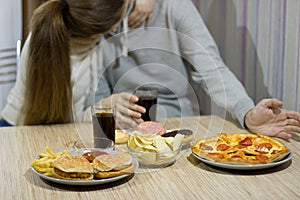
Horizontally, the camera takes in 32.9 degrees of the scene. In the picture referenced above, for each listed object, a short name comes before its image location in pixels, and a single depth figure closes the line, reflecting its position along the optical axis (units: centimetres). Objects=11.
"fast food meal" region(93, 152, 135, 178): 116
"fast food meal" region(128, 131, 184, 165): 128
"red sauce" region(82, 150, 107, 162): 122
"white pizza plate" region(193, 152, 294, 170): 124
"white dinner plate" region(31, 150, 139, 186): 114
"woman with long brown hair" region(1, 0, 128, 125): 173
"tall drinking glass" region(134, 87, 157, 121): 166
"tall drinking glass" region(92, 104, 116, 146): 142
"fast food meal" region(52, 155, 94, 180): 115
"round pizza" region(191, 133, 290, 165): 127
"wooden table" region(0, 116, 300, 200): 113
